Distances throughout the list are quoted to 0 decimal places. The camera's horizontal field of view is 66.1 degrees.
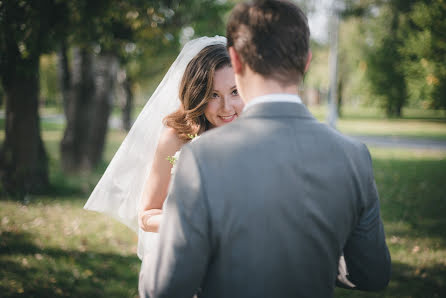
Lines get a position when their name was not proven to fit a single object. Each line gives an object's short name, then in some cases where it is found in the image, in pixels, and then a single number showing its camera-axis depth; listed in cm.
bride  250
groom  124
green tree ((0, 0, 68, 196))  529
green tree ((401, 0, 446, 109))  932
